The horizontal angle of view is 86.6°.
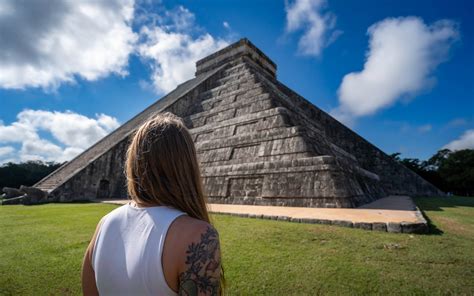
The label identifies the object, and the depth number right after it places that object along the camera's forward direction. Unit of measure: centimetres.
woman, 100
